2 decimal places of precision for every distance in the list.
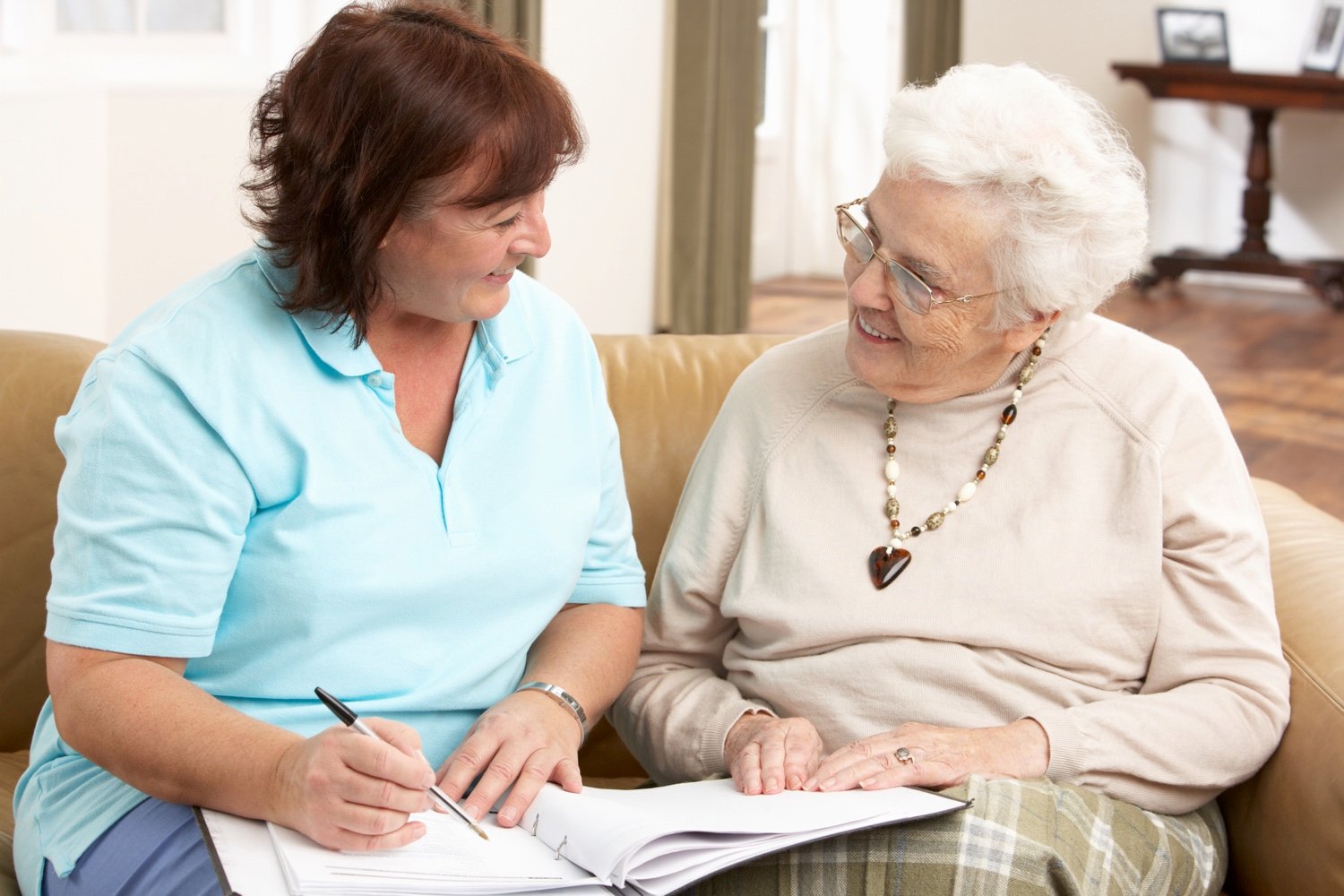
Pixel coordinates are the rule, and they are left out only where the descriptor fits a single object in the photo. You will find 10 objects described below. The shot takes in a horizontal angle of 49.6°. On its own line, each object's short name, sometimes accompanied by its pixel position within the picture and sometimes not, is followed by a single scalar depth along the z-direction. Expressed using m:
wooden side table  6.83
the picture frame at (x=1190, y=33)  7.20
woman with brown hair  1.20
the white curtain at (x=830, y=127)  7.44
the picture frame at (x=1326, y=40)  7.01
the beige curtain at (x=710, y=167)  5.15
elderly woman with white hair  1.47
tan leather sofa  1.46
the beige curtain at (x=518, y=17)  3.73
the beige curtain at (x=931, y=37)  7.47
